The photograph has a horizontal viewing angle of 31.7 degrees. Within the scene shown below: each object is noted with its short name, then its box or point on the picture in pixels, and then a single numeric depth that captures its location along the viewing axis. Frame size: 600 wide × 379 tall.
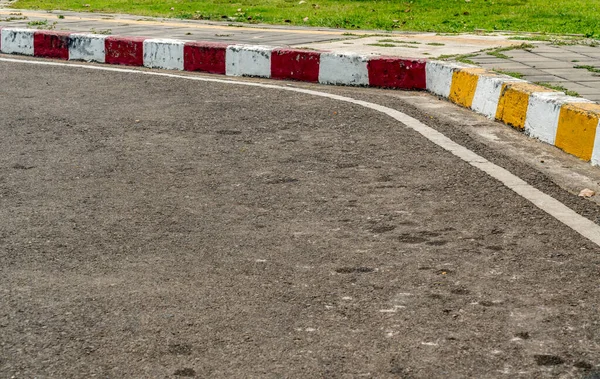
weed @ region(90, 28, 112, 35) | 12.00
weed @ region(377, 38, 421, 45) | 10.76
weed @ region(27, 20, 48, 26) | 13.12
